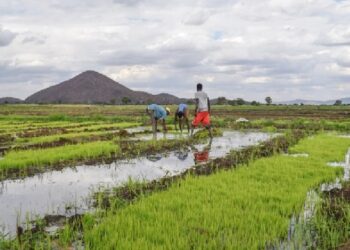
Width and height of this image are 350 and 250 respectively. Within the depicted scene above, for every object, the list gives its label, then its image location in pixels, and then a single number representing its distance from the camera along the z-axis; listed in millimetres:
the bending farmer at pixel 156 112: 13945
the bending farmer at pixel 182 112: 14420
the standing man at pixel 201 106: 12844
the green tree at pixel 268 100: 91562
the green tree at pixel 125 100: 108081
